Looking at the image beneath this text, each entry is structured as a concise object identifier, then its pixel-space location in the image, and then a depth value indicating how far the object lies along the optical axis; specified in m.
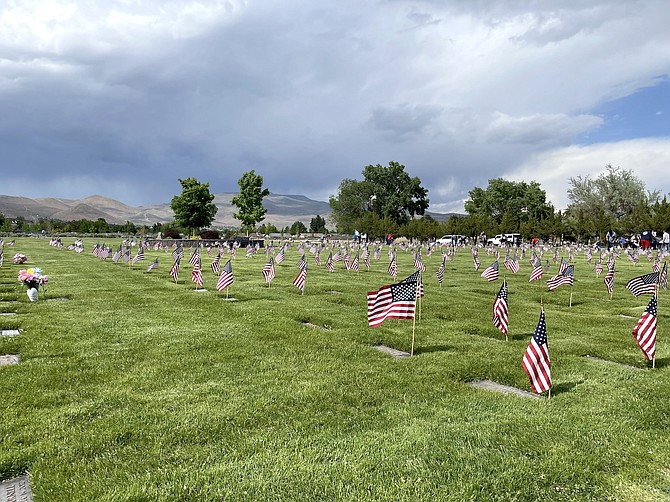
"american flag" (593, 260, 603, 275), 22.01
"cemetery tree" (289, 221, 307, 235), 164.29
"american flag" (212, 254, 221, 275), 20.53
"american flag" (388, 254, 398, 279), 19.30
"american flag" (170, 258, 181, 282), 17.14
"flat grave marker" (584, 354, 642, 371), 7.37
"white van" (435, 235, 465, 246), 73.40
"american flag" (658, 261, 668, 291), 16.55
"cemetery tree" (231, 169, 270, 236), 76.38
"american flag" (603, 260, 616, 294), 15.59
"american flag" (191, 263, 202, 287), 15.54
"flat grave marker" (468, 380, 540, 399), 6.15
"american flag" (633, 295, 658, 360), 7.35
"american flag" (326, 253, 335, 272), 23.62
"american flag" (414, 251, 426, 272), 18.64
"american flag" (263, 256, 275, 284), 16.70
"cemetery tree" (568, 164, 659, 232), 79.31
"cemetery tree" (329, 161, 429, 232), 117.06
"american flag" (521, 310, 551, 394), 5.90
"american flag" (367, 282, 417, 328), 8.12
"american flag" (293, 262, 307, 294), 14.56
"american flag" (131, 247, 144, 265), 22.35
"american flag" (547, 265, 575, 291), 14.61
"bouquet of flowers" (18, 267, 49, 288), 12.98
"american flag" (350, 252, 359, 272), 22.78
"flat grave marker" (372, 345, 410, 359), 7.95
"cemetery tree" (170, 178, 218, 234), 72.12
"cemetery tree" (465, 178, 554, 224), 103.11
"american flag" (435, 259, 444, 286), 17.76
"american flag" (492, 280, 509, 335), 8.81
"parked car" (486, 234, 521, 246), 73.25
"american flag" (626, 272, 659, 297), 11.30
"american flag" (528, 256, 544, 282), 17.36
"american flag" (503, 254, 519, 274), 21.95
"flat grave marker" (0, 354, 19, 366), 7.11
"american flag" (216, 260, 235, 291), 13.64
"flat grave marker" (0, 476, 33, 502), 3.73
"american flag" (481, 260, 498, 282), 17.05
